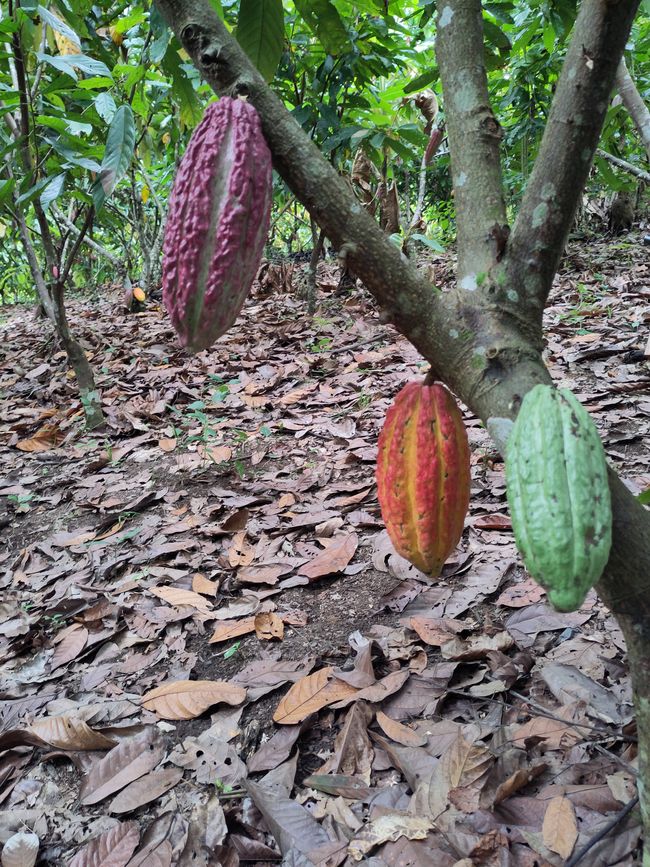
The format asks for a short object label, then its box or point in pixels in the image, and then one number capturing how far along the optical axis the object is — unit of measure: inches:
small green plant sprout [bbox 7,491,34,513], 92.9
